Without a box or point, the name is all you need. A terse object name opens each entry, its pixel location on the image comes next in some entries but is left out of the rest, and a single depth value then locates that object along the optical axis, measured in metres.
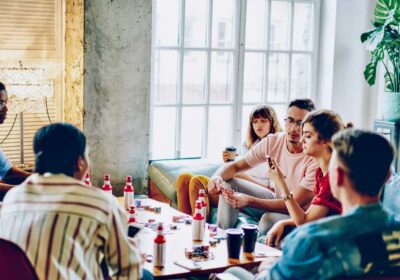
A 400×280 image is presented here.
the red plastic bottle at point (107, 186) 3.60
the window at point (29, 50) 4.50
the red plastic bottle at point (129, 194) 3.66
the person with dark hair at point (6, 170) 3.92
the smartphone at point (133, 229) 2.64
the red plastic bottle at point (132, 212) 3.41
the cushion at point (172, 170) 4.75
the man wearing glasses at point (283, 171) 3.80
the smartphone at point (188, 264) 2.77
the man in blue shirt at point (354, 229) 1.85
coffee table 2.74
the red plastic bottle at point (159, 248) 2.74
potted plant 5.22
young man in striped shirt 1.99
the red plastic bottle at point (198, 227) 3.12
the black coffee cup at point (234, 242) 2.88
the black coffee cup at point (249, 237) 2.96
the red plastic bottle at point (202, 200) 3.24
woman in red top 3.06
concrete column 4.62
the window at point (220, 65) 5.15
